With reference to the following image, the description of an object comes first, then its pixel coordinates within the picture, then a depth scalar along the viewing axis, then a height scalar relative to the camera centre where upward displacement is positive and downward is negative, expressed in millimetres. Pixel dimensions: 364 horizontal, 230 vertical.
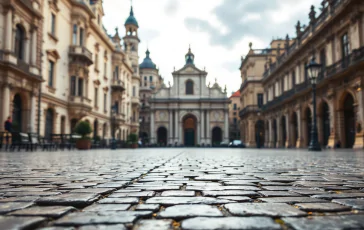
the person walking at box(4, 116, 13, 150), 14289 +716
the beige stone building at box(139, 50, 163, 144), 74062 +14746
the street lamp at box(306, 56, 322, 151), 15398 +1725
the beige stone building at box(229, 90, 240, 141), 76062 +5438
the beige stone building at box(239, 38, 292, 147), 45375 +7556
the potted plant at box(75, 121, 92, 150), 20156 +494
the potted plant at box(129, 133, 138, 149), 32178 +163
